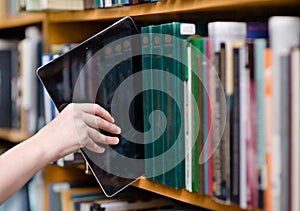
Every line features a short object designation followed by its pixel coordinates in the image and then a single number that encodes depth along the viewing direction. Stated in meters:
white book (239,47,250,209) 1.03
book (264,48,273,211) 0.98
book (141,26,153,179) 1.32
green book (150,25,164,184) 1.27
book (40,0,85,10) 1.64
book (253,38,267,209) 1.00
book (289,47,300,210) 0.95
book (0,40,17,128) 2.09
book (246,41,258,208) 1.01
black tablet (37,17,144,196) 1.38
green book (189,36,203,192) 1.15
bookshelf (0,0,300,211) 1.18
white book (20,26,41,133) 1.90
